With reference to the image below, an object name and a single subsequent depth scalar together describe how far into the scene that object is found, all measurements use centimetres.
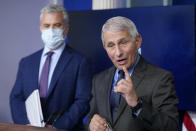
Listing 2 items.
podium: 150
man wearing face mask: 262
